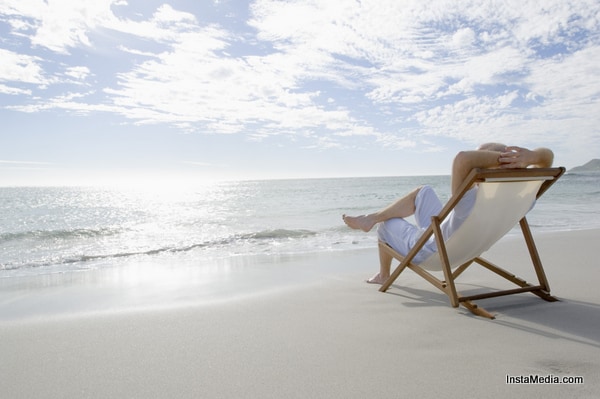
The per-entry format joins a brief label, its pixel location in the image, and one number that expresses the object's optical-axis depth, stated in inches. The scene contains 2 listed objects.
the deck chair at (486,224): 120.5
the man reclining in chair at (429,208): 122.9
